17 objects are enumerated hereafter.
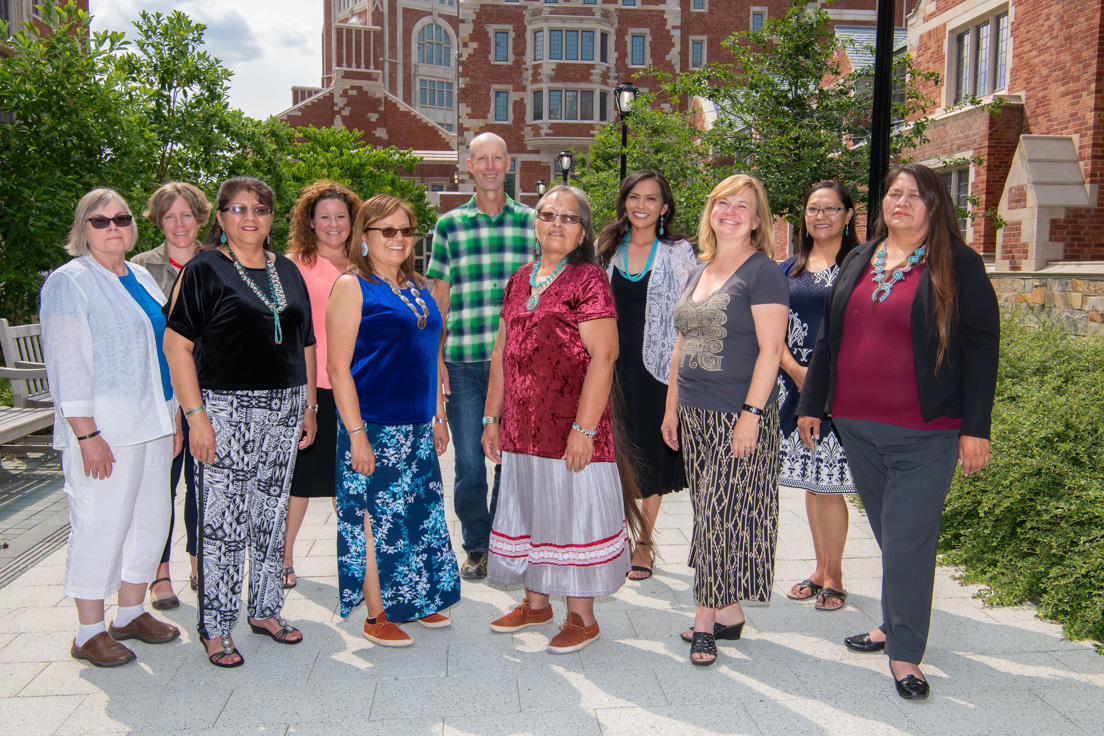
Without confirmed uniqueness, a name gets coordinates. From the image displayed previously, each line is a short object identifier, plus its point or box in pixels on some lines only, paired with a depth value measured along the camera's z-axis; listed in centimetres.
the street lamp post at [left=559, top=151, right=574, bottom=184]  2205
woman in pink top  473
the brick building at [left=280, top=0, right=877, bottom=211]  4550
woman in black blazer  338
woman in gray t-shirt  371
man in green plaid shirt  506
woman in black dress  475
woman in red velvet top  376
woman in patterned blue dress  445
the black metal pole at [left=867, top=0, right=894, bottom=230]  589
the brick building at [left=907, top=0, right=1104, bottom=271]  1391
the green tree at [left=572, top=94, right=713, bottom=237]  1639
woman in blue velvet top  382
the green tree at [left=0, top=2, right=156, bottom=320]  880
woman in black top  367
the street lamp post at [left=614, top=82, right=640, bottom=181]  1692
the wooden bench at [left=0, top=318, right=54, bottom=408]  783
